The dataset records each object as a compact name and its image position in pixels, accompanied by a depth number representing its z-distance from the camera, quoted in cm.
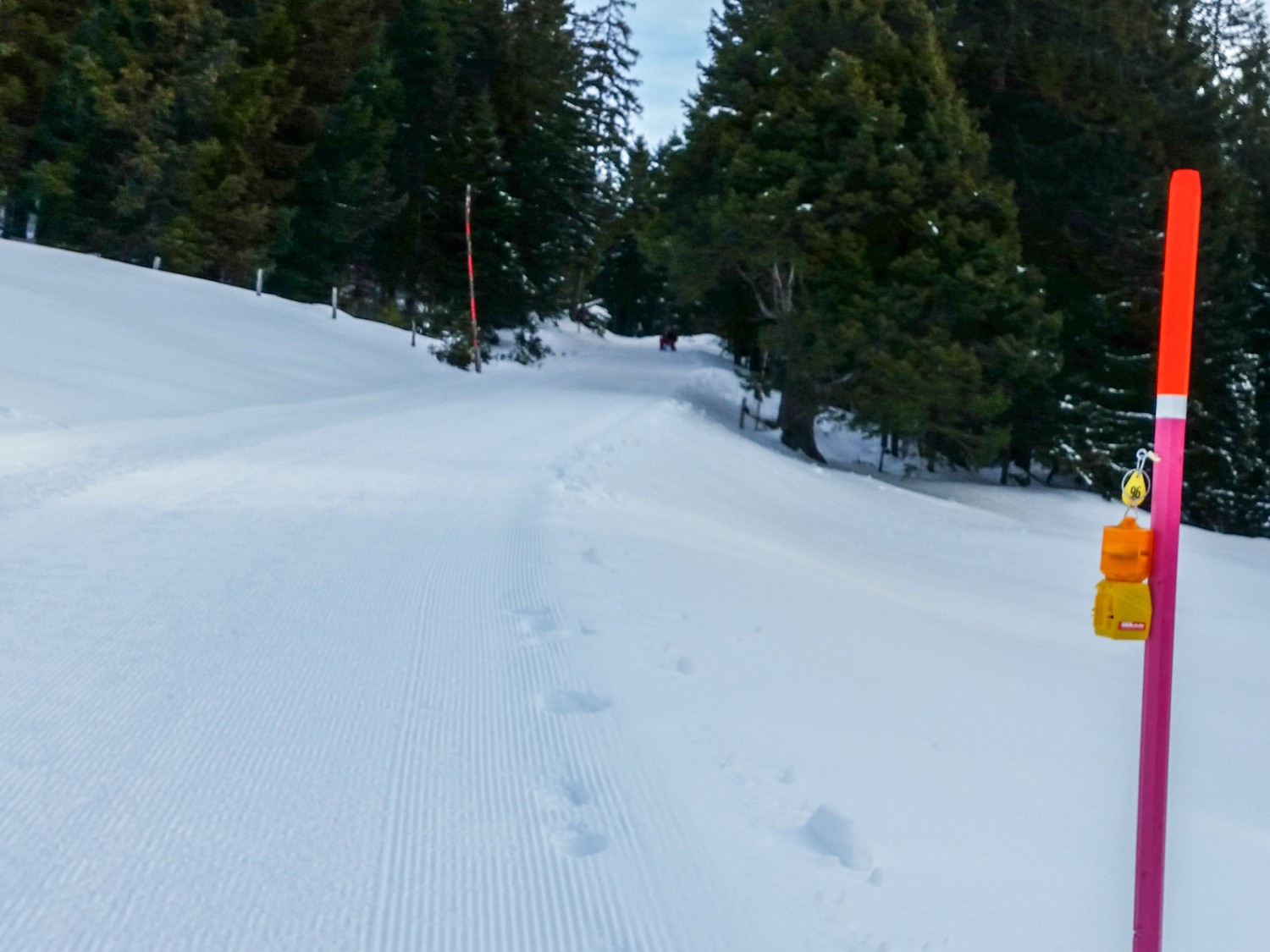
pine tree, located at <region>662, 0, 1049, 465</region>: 2384
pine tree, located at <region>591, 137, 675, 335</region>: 6575
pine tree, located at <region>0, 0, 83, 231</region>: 3312
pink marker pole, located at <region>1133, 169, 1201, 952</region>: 305
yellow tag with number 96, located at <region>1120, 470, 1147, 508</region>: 307
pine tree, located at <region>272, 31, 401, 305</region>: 3916
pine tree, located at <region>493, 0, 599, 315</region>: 3994
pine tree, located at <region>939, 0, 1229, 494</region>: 2719
